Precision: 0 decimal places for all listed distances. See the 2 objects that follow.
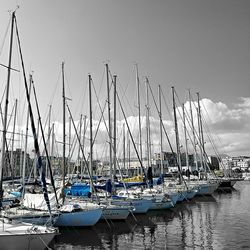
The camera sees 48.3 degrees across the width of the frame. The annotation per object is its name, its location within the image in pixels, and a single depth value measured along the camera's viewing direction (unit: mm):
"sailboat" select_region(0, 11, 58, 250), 14344
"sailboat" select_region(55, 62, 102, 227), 22938
